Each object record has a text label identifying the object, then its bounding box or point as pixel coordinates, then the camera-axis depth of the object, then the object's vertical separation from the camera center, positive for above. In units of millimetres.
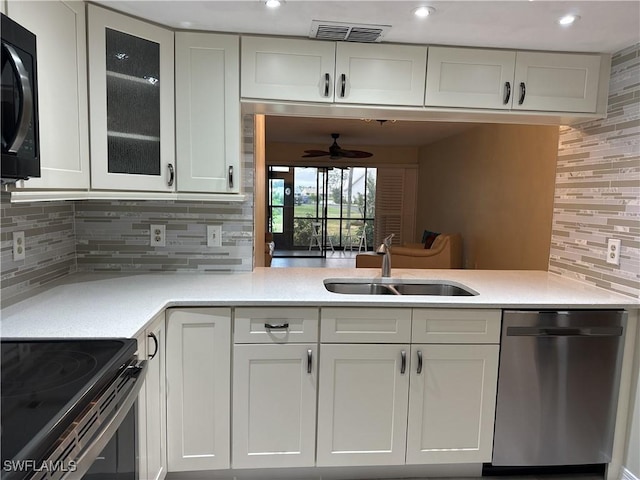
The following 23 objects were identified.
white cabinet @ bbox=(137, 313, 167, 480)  1547 -831
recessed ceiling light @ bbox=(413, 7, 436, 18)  1701 +782
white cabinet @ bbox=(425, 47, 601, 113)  2070 +629
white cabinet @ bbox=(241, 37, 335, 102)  1996 +623
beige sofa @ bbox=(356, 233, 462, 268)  5164 -660
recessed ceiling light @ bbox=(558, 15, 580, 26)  1743 +789
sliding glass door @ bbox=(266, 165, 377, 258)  8773 -167
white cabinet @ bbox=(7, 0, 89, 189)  1376 +370
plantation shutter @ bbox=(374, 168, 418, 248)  8555 +31
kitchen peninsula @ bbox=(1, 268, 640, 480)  1852 -777
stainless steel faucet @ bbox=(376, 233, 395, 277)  2400 -317
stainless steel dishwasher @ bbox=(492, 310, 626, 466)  1932 -827
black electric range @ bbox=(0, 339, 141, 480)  791 -466
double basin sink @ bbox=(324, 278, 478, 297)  2342 -467
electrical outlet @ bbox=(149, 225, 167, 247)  2330 -223
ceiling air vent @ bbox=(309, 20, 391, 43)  1868 +771
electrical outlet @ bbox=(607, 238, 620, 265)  2088 -198
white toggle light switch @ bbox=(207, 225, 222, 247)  2371 -211
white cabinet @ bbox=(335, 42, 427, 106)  2025 +622
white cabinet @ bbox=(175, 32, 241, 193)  1975 +402
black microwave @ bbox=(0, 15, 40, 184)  1065 +219
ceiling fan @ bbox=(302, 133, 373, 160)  6438 +753
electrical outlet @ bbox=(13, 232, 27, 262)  1714 -229
